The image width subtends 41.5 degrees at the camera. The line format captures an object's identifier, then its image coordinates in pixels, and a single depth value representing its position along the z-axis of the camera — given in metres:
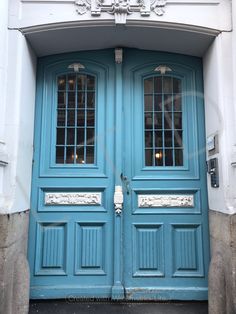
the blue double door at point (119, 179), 3.88
